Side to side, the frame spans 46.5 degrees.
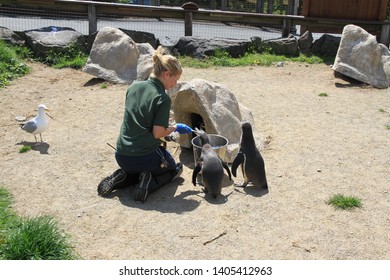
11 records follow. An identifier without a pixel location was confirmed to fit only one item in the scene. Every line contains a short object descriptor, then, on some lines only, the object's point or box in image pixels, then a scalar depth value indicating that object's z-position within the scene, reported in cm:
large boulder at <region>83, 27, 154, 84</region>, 831
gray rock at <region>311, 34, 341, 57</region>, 1140
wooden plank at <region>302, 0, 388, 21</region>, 1194
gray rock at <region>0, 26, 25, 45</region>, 990
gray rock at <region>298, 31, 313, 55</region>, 1151
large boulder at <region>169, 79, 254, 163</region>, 495
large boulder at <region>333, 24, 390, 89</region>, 898
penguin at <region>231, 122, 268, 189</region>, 434
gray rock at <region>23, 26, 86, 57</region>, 970
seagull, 536
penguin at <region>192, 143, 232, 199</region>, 410
